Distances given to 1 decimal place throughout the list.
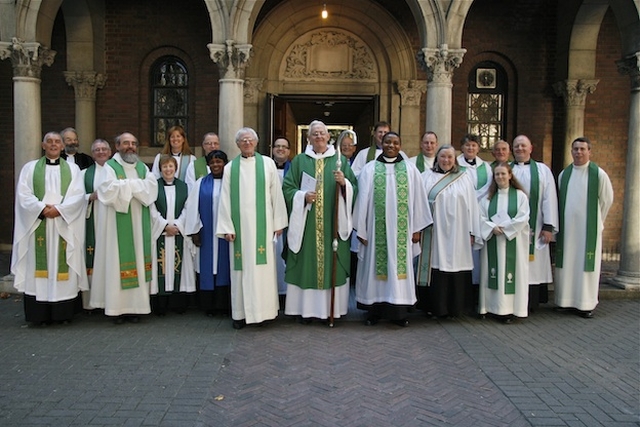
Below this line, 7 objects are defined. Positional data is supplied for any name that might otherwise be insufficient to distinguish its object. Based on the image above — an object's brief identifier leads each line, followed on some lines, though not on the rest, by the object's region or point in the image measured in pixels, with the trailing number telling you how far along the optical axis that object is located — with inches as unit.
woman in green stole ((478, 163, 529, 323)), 271.0
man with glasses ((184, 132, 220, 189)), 295.0
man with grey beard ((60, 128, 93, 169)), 297.1
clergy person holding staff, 259.6
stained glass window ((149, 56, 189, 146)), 489.7
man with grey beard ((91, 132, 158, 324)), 262.2
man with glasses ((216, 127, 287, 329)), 253.6
